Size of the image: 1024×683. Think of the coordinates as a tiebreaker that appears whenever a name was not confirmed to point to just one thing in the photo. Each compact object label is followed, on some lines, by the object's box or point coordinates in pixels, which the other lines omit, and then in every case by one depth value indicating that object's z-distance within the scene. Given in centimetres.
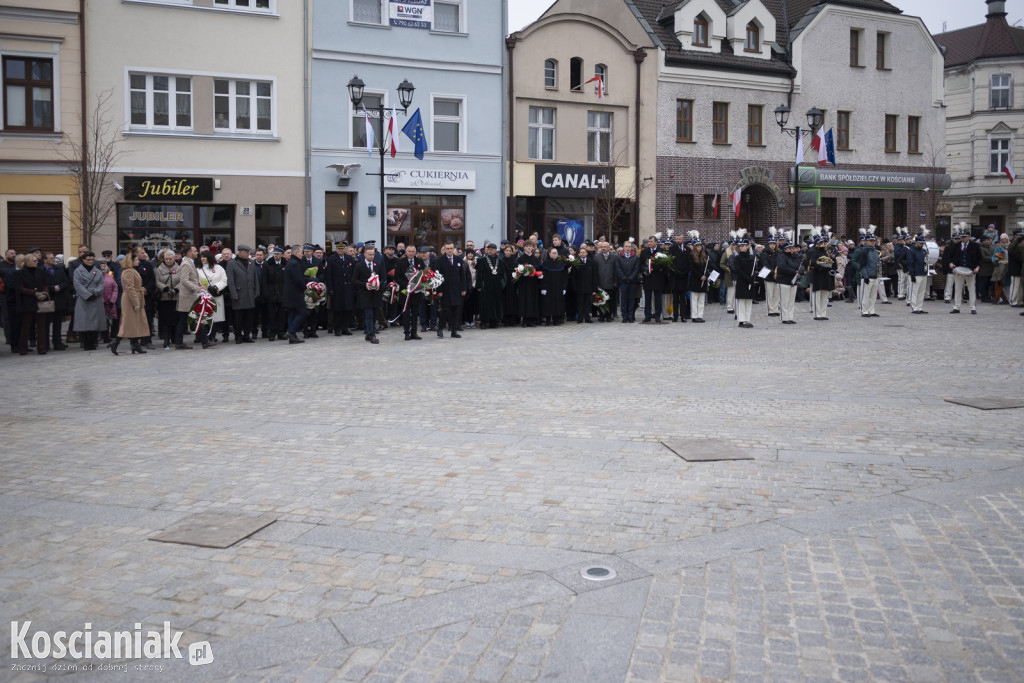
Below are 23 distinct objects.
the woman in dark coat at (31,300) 1753
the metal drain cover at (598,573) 508
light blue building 2959
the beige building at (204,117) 2672
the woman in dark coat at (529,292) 2172
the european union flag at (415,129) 2607
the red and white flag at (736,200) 3584
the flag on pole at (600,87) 3397
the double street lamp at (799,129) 2960
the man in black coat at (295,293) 1900
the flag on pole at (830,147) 3262
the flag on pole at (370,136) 2544
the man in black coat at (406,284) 1880
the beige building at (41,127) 2559
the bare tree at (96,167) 2555
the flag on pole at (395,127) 3021
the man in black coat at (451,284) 1922
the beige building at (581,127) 3362
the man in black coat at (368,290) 1847
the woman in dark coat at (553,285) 2197
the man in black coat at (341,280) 1956
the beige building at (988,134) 5366
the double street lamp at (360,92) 2300
